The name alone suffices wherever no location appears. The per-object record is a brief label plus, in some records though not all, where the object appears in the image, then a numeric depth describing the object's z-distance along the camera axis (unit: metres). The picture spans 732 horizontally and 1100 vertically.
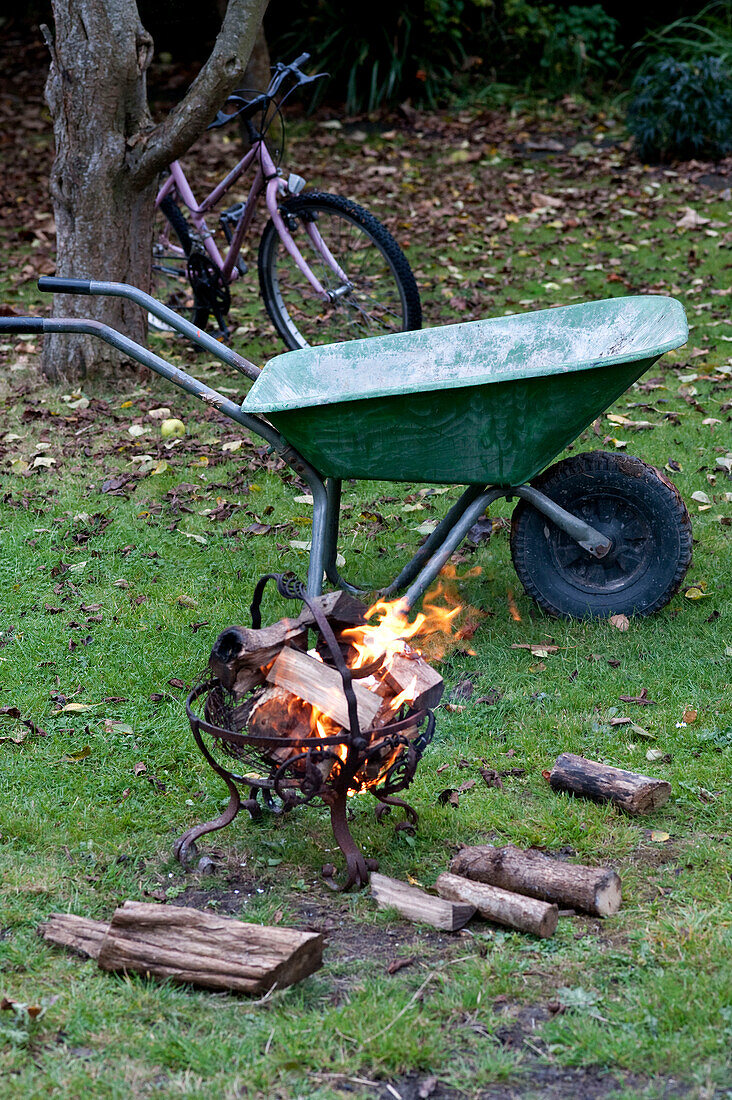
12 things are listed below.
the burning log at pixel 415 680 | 5.54
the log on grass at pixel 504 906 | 4.91
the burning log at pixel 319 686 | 5.31
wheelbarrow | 6.75
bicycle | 11.95
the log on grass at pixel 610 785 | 5.76
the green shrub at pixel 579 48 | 22.61
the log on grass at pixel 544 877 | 5.03
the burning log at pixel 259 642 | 5.45
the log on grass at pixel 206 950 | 4.58
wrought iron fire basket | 5.09
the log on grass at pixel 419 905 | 5.01
